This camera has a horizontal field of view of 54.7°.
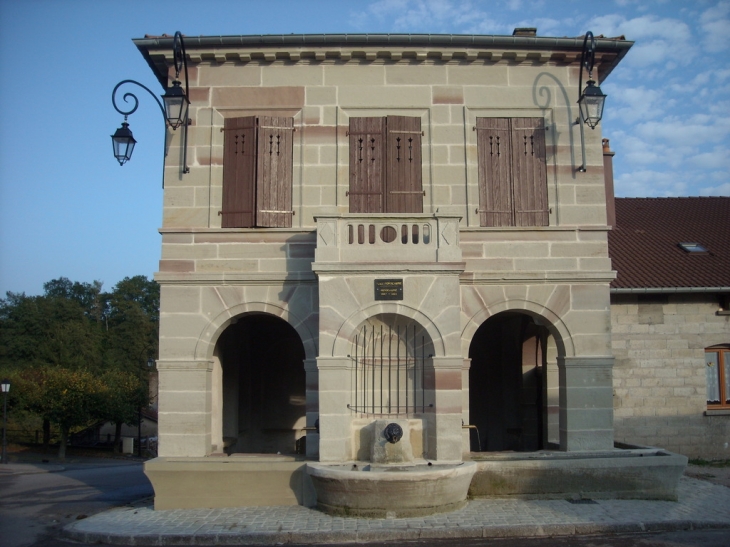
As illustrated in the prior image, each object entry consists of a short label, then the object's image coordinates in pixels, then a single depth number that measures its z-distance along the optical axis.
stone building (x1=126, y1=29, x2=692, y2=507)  11.28
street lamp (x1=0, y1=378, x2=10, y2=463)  29.05
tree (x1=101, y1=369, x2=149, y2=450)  33.59
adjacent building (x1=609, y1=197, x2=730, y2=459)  15.69
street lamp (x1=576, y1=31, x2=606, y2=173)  11.59
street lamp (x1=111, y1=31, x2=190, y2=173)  11.53
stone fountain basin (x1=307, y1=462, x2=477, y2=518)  9.69
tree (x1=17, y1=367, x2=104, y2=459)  31.92
